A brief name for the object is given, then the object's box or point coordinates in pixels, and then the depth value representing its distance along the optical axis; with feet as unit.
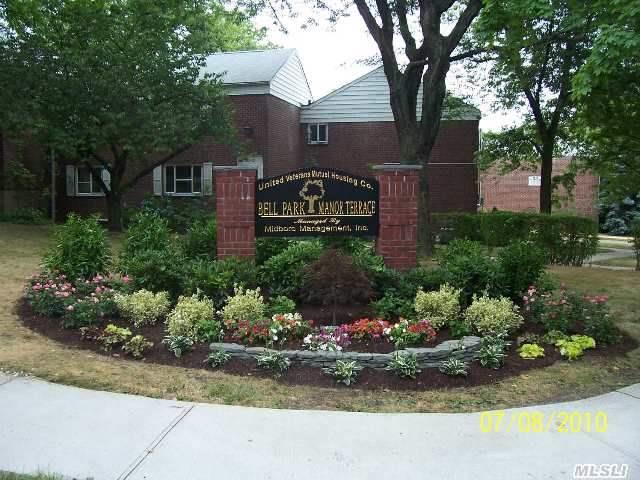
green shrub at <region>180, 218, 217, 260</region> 30.45
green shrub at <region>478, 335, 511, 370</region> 19.95
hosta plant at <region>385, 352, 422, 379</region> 18.72
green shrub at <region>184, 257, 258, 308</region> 24.79
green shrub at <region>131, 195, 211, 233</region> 71.46
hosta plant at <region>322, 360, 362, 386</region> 18.56
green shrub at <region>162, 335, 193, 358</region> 20.52
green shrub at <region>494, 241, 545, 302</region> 26.76
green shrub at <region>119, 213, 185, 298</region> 25.62
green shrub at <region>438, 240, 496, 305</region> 25.77
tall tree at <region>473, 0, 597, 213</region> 31.11
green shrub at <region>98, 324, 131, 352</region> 21.49
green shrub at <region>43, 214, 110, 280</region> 28.71
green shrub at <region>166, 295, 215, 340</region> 21.45
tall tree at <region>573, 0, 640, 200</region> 22.40
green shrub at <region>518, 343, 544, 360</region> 21.16
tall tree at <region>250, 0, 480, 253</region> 46.32
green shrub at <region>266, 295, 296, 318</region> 23.45
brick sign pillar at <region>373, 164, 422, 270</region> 28.17
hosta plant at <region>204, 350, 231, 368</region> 19.67
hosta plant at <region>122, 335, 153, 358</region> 20.76
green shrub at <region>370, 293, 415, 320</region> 23.98
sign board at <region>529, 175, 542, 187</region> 135.54
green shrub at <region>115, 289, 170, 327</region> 23.48
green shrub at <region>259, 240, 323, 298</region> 26.09
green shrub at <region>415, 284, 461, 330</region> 22.95
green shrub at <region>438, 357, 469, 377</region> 18.99
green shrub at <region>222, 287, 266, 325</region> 22.46
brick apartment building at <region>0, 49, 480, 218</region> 77.36
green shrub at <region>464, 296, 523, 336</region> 22.22
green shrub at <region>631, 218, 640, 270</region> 46.01
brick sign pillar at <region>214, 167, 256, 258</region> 27.96
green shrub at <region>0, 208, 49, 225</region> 71.31
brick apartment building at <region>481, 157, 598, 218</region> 135.33
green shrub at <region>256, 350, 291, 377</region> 19.21
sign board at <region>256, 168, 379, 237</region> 28.09
